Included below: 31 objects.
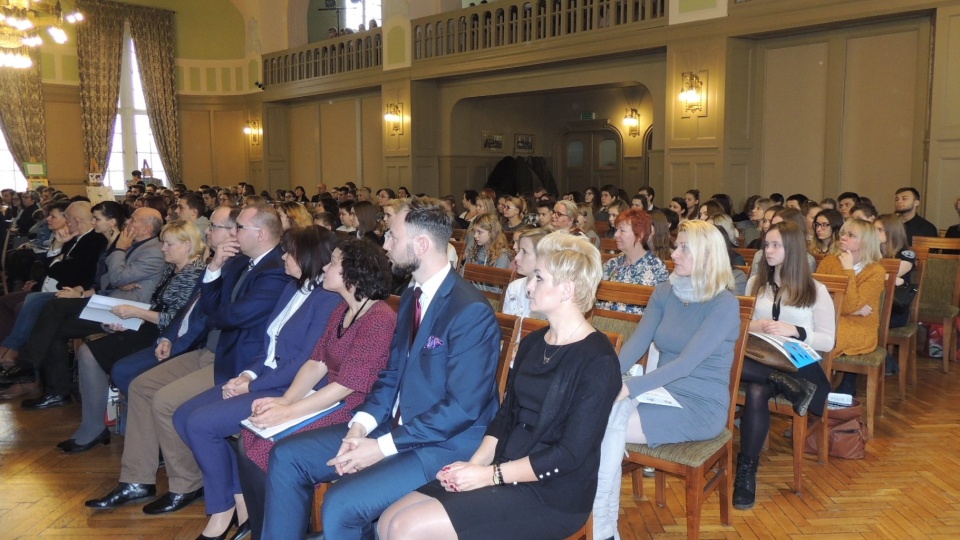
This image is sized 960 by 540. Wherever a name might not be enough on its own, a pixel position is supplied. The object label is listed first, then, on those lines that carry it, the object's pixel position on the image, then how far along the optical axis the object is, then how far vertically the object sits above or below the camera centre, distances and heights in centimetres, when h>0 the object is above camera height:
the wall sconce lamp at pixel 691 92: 892 +113
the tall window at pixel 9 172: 1481 +37
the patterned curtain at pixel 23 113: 1452 +153
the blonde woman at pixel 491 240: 527 -38
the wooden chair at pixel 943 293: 534 -78
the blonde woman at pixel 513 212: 734 -24
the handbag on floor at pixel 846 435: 378 -126
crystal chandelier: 938 +217
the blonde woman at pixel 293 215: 528 -19
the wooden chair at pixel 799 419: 333 -105
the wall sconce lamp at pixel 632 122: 1419 +124
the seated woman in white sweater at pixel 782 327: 324 -66
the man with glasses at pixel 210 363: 332 -80
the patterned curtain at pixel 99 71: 1543 +249
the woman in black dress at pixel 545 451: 202 -74
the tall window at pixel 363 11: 1670 +397
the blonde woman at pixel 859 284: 401 -54
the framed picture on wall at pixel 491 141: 1380 +86
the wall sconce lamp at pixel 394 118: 1315 +125
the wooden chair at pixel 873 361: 399 -94
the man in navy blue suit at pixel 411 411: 229 -72
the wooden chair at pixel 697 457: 269 -99
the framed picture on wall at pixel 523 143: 1469 +88
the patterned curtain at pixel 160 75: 1620 +252
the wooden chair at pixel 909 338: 473 -98
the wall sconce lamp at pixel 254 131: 1689 +132
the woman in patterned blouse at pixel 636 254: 420 -39
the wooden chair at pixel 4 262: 761 -74
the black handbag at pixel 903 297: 471 -71
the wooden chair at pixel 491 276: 397 -48
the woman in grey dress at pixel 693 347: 276 -62
